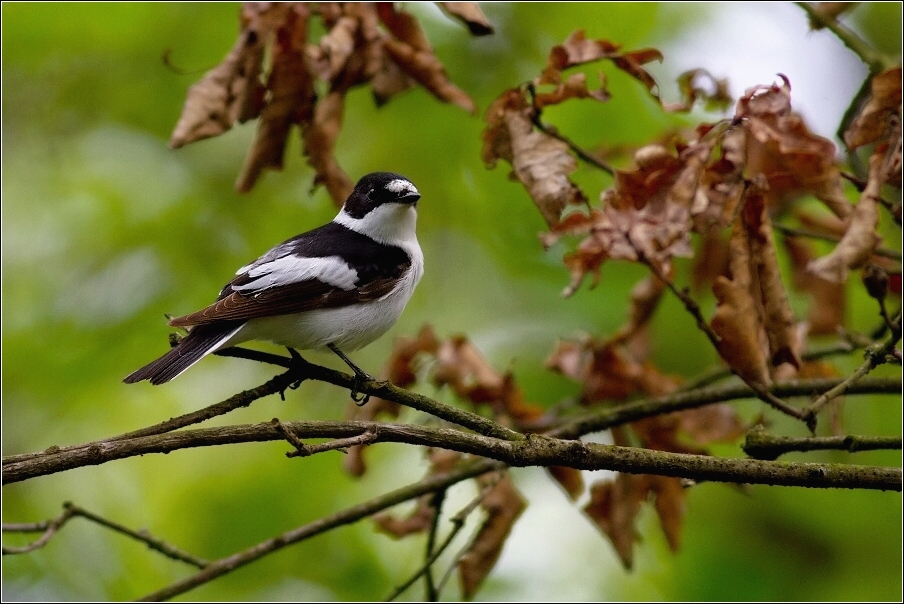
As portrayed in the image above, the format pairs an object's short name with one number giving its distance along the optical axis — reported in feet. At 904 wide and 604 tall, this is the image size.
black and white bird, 21.24
